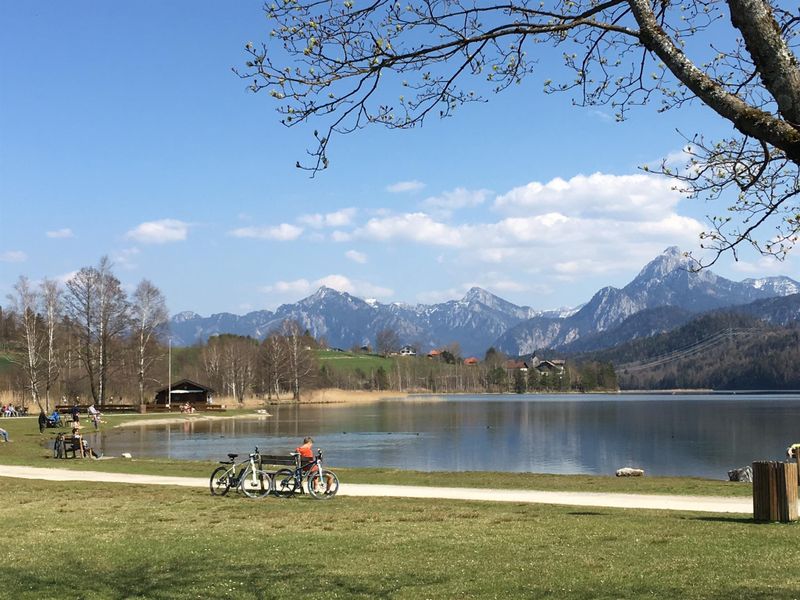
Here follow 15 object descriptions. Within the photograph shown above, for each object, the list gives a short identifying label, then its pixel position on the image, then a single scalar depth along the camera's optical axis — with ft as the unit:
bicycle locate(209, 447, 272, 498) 68.44
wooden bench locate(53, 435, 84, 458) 113.80
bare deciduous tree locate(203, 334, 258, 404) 413.18
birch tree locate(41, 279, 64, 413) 249.75
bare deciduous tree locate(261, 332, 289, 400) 445.37
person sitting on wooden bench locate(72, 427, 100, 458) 113.65
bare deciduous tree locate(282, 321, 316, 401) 450.71
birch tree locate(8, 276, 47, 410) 237.45
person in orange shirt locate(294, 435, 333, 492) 68.64
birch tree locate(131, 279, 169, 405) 274.77
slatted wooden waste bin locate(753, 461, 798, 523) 50.39
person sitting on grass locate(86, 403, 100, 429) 189.03
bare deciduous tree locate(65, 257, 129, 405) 256.32
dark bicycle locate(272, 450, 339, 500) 67.67
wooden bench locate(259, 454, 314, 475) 70.39
